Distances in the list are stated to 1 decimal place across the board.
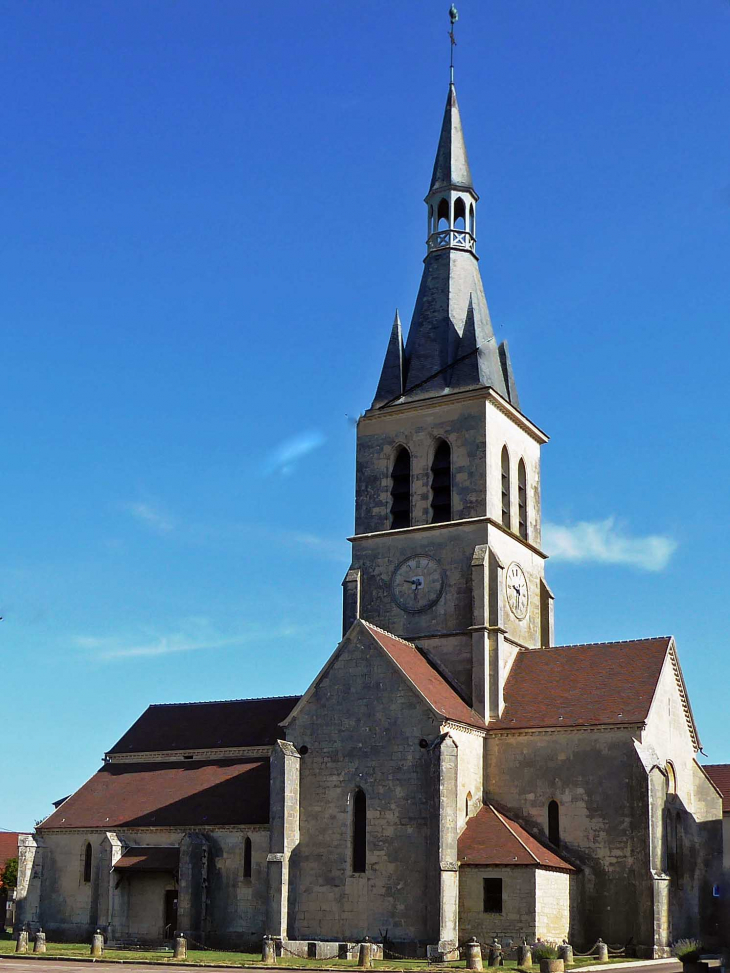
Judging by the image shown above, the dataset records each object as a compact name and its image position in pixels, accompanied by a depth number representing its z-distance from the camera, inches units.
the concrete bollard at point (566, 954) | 1327.5
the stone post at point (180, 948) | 1386.6
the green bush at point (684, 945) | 1437.0
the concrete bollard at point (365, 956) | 1305.4
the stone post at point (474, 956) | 1299.2
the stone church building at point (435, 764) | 1544.0
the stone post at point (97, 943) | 1462.8
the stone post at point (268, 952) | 1381.6
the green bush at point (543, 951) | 1382.9
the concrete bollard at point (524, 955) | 1374.3
